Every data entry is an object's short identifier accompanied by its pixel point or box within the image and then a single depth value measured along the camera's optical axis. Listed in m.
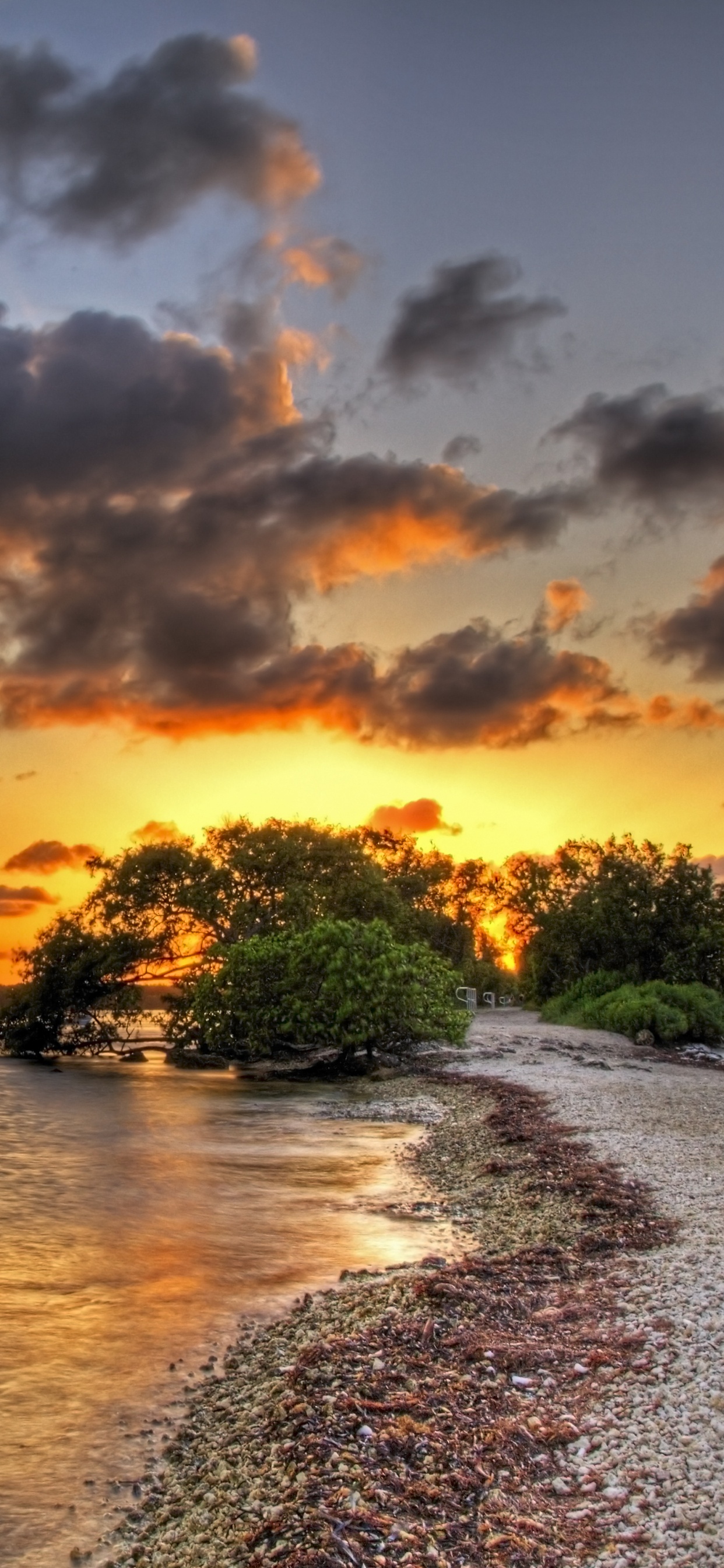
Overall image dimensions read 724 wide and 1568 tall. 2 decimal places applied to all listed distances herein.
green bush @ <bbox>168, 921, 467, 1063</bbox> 27.41
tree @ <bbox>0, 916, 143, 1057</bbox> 35.31
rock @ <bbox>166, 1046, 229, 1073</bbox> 32.78
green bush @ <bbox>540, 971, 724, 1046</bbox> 32.34
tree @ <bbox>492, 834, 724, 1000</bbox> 39.69
